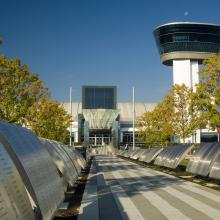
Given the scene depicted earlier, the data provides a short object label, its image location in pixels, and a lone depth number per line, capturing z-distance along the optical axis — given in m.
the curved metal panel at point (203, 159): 15.51
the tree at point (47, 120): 37.44
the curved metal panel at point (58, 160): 9.81
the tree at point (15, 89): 29.38
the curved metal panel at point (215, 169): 14.01
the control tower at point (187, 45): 111.12
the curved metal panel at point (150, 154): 29.81
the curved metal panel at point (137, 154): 38.96
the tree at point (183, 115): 45.84
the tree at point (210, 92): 34.09
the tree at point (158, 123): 49.47
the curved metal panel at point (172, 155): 20.64
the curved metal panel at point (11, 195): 3.09
